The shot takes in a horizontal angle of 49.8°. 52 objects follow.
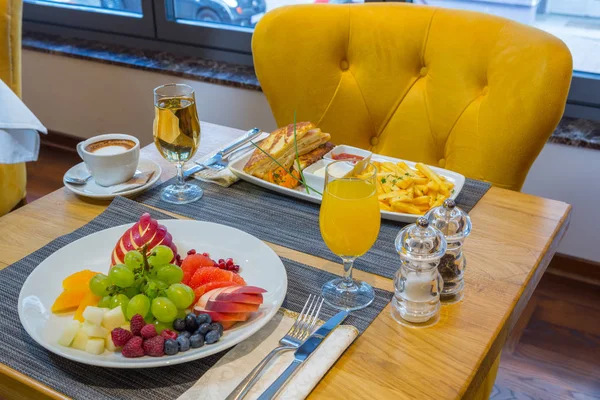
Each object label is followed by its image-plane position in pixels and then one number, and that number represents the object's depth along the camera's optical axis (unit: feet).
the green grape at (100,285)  2.72
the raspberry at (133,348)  2.55
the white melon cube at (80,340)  2.59
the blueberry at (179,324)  2.65
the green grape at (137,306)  2.63
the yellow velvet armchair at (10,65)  5.85
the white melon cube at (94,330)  2.59
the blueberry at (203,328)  2.64
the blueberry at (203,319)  2.68
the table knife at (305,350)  2.45
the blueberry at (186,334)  2.62
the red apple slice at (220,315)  2.71
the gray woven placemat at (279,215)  3.42
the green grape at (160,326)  2.66
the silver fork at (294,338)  2.47
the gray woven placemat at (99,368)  2.50
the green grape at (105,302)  2.71
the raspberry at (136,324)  2.59
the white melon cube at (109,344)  2.60
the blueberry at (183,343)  2.57
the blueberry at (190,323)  2.66
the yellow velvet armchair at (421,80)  4.57
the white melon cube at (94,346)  2.57
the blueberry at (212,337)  2.62
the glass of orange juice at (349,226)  2.94
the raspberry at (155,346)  2.55
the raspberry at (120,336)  2.57
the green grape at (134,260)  2.78
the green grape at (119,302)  2.68
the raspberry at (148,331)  2.57
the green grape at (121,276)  2.70
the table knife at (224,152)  4.33
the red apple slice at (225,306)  2.69
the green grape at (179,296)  2.67
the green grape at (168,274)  2.79
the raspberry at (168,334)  2.61
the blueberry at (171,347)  2.56
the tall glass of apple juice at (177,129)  3.85
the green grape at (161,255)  2.83
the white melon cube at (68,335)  2.60
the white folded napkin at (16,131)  4.96
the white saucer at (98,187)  3.96
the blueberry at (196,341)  2.60
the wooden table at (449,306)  2.54
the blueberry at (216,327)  2.66
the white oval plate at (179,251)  2.56
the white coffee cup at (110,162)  3.96
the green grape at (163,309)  2.61
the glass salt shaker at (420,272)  2.80
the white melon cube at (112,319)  2.62
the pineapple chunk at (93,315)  2.60
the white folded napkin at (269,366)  2.47
